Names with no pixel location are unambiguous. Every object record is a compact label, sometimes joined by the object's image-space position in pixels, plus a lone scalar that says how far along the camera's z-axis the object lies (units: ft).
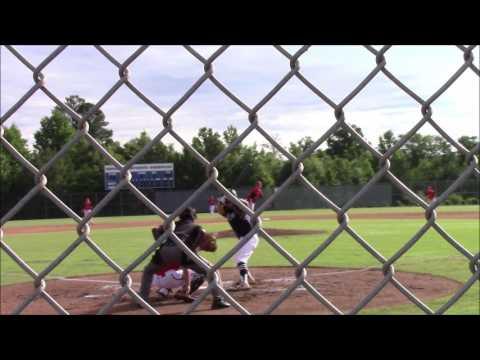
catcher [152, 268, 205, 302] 25.95
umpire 23.29
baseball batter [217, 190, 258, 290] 24.60
